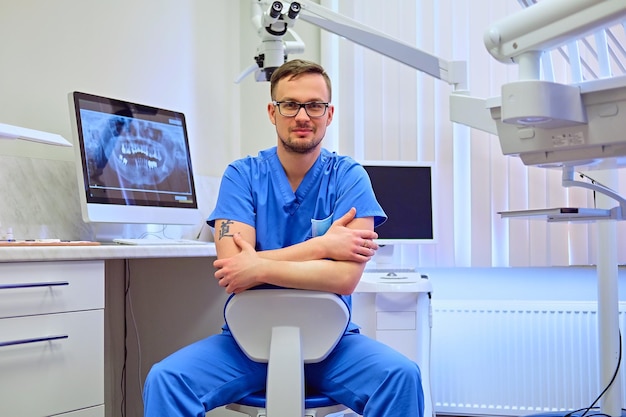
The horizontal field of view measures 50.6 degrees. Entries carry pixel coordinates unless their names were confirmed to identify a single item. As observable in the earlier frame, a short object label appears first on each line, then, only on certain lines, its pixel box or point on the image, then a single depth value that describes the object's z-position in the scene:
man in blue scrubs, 1.39
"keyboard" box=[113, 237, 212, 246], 2.03
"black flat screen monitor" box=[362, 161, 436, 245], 2.63
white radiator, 2.74
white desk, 1.53
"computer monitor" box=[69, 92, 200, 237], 2.00
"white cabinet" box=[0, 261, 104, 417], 1.49
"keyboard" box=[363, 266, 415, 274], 2.50
